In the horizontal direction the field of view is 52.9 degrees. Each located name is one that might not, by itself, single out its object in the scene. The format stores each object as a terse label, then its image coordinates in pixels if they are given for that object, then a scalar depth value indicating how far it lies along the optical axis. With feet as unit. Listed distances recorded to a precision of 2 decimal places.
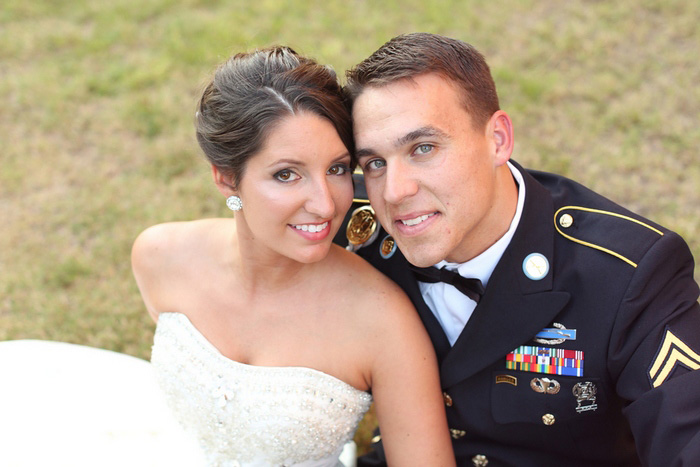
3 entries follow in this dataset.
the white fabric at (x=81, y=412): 10.52
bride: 8.57
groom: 8.23
